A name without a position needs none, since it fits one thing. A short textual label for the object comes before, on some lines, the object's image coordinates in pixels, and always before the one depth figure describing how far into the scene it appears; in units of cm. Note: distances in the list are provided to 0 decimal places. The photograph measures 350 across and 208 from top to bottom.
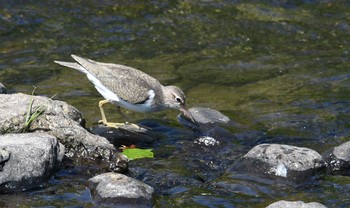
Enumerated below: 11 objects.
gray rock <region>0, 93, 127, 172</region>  1073
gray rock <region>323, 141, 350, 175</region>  1102
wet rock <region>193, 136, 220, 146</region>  1213
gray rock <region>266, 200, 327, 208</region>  895
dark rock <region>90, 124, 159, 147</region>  1199
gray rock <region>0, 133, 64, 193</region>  974
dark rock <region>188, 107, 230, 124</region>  1293
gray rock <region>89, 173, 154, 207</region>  945
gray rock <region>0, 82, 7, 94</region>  1240
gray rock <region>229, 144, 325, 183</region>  1065
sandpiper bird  1237
